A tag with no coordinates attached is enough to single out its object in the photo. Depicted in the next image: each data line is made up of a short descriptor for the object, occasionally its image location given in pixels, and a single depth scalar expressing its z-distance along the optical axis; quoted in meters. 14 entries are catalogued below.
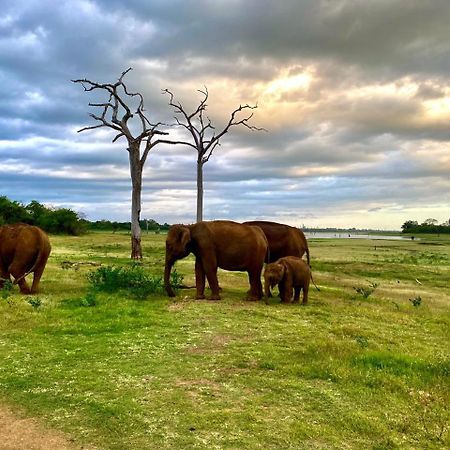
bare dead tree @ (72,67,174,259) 30.03
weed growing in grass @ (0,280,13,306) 14.17
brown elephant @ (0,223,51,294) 15.91
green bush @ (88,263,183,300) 16.30
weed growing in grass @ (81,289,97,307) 13.63
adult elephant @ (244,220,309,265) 18.91
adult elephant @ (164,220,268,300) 15.54
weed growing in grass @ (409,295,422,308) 16.82
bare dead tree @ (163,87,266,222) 37.00
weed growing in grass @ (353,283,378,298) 18.17
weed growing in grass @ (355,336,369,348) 10.14
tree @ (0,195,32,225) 57.40
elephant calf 14.87
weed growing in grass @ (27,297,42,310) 13.17
